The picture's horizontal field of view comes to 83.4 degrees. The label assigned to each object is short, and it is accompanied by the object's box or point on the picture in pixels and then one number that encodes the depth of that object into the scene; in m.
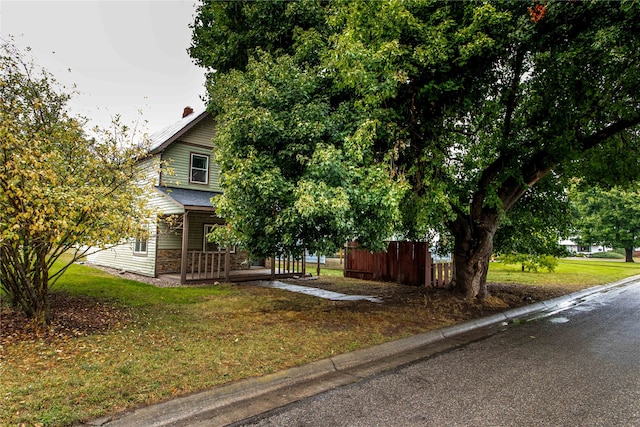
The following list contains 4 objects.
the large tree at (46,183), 4.70
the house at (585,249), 54.60
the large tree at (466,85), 6.33
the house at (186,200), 13.76
